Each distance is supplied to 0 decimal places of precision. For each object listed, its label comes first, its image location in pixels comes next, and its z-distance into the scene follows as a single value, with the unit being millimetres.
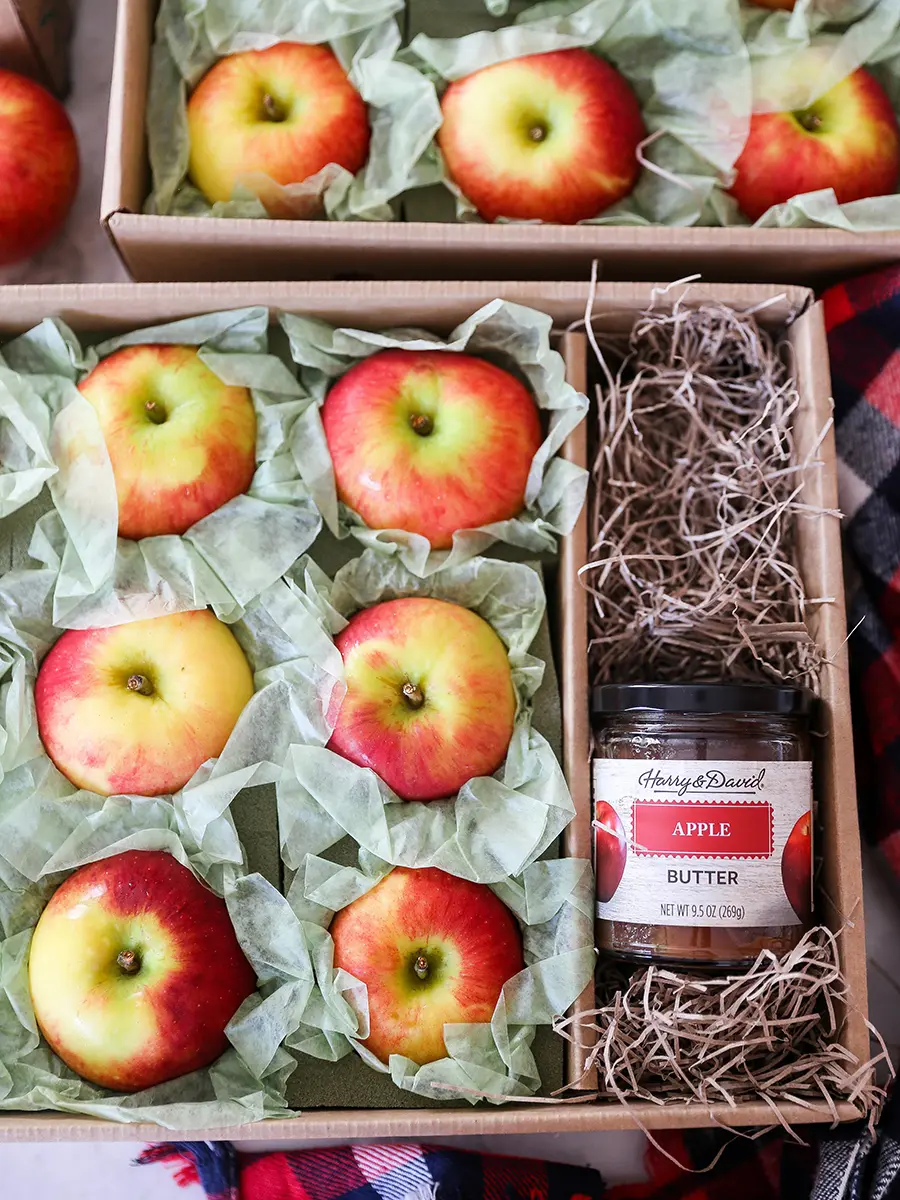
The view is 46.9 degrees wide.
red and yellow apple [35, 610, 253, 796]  821
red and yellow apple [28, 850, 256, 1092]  773
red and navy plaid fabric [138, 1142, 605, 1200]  929
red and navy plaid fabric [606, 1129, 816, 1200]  958
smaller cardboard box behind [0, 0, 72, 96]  992
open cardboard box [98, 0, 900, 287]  892
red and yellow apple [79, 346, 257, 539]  863
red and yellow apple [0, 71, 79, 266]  948
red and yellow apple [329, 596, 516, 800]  825
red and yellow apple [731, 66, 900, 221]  945
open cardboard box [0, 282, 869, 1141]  826
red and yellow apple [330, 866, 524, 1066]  801
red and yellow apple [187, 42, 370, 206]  932
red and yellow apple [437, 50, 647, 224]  926
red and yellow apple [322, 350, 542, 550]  862
